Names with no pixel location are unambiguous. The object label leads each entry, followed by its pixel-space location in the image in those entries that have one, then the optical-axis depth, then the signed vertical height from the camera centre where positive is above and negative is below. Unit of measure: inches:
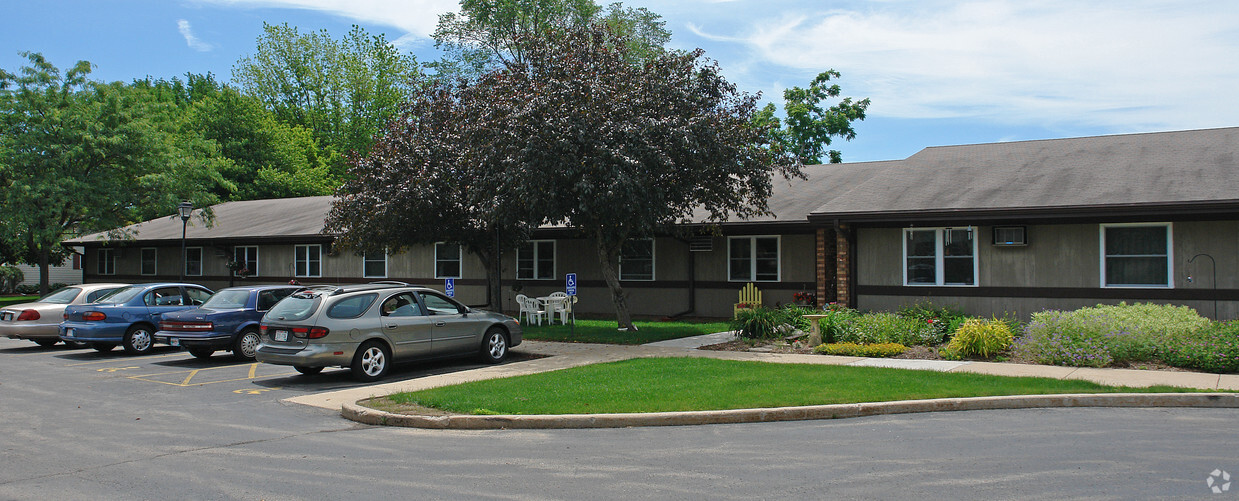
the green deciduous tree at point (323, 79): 2283.5 +510.3
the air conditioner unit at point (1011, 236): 645.3 +17.7
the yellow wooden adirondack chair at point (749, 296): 765.2 -35.0
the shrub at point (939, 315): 606.5 -42.4
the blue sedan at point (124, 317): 634.2 -41.5
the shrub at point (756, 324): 651.5 -49.4
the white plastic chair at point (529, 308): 844.0 -47.3
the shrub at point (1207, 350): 455.5 -50.7
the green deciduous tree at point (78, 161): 1180.5 +149.1
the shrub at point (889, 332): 596.7 -51.4
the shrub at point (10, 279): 1784.0 -33.6
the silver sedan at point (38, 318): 682.2 -44.6
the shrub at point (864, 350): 559.8 -61.0
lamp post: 1001.7 +62.9
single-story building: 600.1 +17.5
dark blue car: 581.3 -42.9
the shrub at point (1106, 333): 487.8 -44.9
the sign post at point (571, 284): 646.5 -17.8
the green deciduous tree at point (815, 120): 1801.2 +300.7
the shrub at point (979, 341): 537.6 -52.3
